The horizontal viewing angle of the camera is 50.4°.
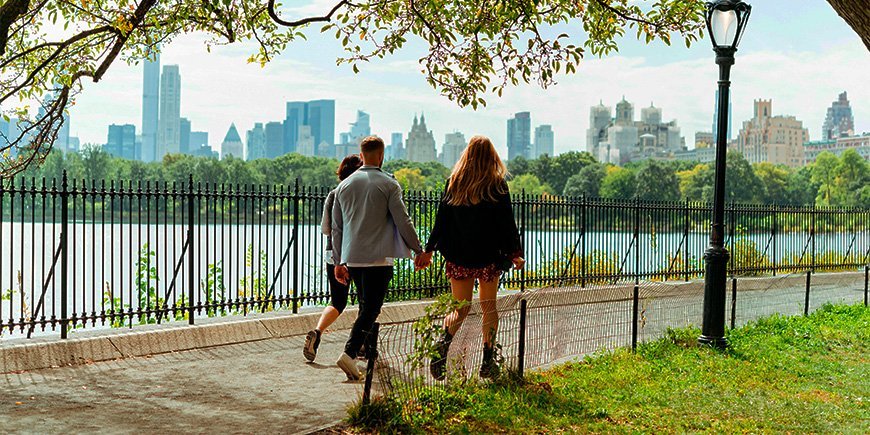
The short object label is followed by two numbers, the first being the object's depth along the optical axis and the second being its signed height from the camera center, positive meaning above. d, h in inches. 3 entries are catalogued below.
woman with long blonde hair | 301.4 -10.4
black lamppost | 411.8 +32.1
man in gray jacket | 313.3 -15.5
